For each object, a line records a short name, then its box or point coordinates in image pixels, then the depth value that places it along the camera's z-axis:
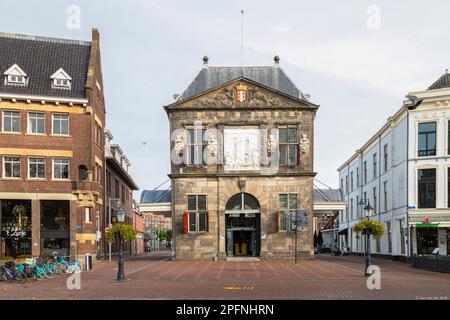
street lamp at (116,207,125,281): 28.53
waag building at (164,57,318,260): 49.00
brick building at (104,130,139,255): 59.09
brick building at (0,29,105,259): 44.78
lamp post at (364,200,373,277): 30.34
